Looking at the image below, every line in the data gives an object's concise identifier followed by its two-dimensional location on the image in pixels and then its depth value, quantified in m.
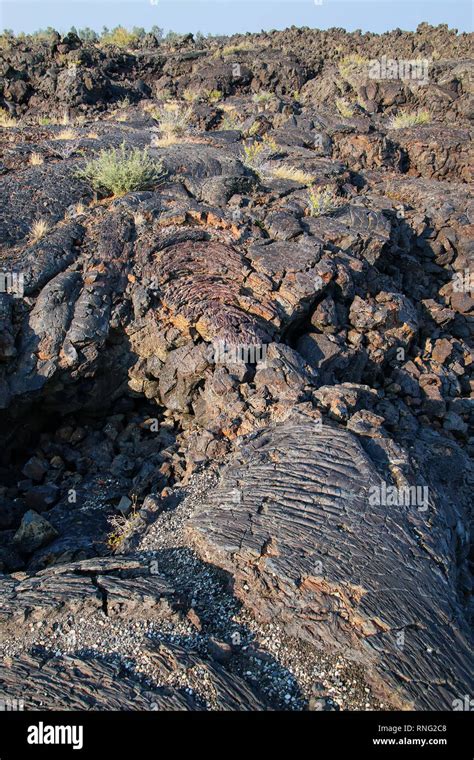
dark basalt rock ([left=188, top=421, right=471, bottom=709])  4.48
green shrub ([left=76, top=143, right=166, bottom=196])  10.02
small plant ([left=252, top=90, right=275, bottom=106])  17.40
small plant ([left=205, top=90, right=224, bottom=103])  18.86
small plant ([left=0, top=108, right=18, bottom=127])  14.36
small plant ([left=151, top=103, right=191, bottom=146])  13.06
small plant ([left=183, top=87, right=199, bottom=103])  18.66
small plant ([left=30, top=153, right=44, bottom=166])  11.09
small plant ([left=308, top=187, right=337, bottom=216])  10.66
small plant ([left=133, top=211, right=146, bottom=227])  9.12
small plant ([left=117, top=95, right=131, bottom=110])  18.11
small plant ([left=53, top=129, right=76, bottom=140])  12.73
